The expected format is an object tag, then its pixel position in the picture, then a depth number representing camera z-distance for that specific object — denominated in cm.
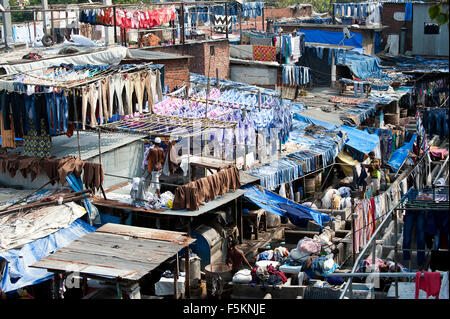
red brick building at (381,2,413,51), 4225
